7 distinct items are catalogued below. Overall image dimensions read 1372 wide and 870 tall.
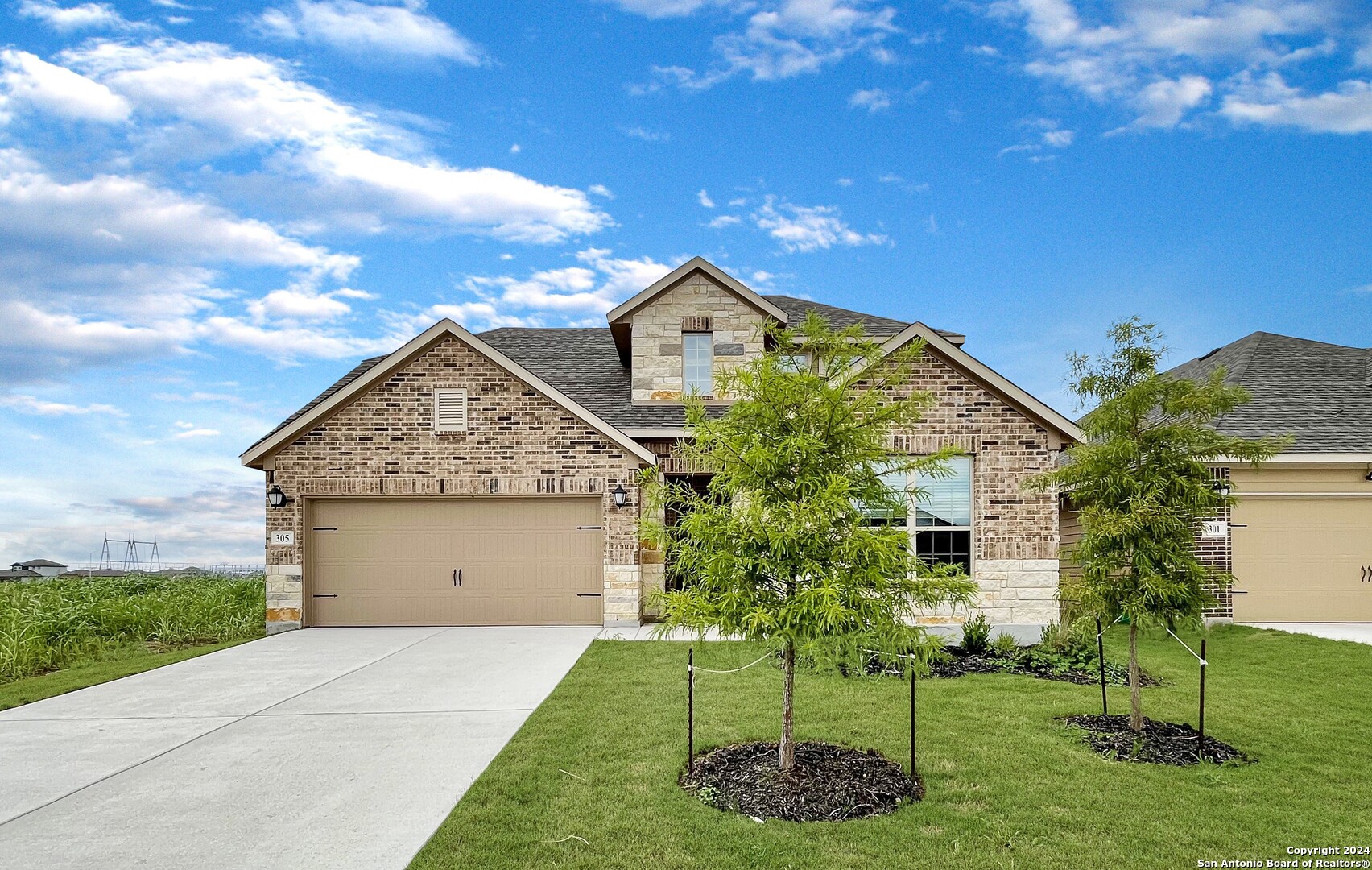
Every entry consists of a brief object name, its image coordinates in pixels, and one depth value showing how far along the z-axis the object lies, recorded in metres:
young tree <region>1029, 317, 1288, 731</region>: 7.34
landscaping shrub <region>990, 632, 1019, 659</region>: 11.65
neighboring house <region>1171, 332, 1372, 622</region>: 14.81
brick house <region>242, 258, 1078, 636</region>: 14.02
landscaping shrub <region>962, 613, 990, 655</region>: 11.82
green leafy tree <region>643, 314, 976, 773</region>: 5.86
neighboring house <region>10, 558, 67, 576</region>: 32.06
